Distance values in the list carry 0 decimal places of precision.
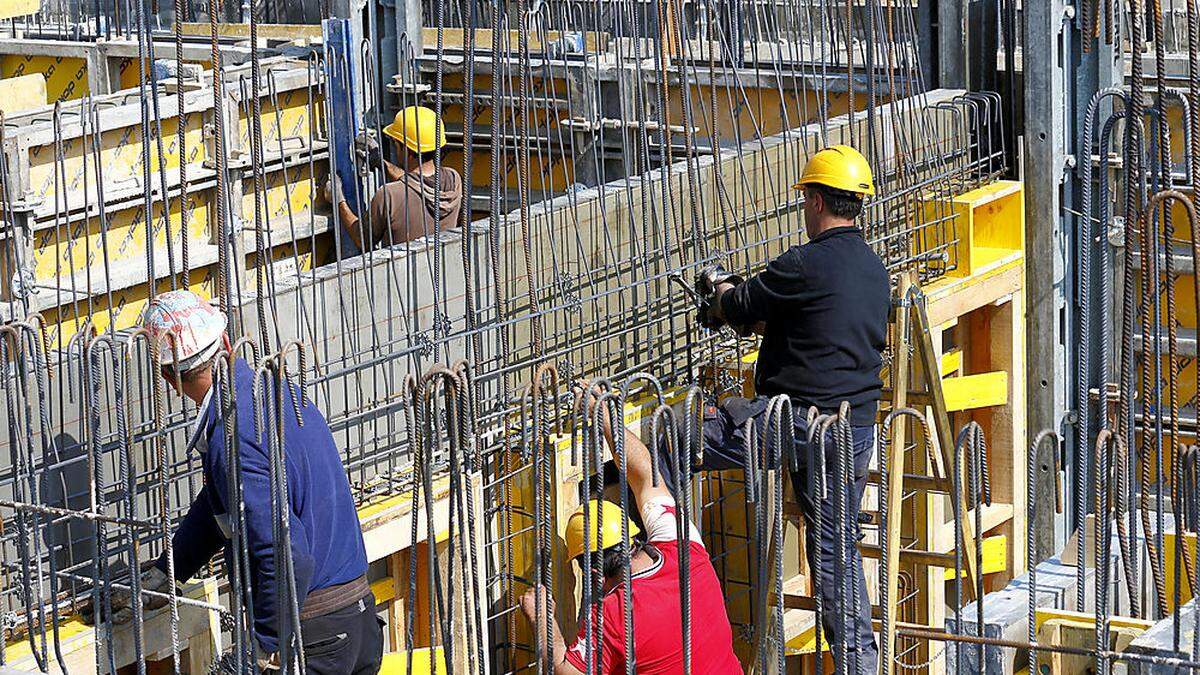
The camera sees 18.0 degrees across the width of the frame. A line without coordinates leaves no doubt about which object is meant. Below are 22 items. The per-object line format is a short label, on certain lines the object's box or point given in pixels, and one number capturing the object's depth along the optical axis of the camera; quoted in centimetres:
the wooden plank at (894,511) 1277
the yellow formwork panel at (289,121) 2037
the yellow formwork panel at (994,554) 1861
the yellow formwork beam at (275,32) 2294
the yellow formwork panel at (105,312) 1753
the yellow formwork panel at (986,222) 1882
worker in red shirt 1305
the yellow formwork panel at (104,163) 1744
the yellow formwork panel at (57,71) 2394
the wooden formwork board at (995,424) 1858
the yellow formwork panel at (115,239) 1770
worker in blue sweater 1095
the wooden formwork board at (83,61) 2300
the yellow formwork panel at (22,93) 2184
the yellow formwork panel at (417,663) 1255
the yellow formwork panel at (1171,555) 1313
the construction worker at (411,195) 1852
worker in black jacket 1426
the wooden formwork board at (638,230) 1609
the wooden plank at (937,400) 1464
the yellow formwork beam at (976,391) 1843
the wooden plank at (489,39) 2179
